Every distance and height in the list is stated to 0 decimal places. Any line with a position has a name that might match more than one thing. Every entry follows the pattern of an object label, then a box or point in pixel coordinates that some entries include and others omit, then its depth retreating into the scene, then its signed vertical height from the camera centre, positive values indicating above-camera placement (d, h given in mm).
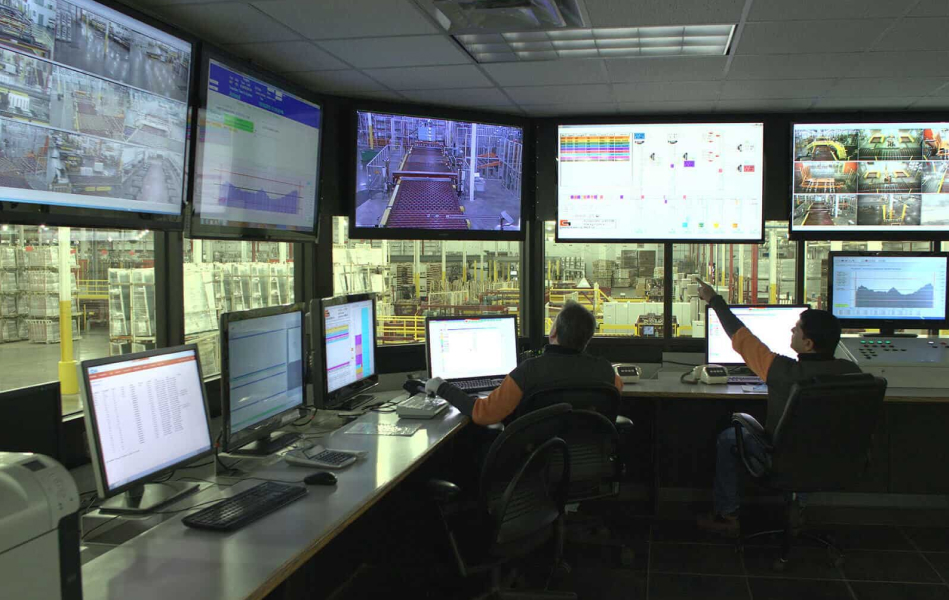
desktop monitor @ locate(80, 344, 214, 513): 1838 -408
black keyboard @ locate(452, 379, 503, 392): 3895 -596
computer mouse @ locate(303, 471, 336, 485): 2248 -635
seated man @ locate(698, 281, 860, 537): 3268 -397
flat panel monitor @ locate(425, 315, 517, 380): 3949 -395
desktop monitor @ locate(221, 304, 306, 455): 2383 -359
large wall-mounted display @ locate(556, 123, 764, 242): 4555 +593
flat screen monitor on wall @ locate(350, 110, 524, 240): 4180 +579
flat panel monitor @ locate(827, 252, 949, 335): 4211 -75
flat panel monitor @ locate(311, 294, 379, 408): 3102 -329
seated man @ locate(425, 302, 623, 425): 3021 -402
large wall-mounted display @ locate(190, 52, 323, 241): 2949 +531
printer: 1131 -417
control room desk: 1541 -663
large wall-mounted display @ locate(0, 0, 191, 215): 2105 +546
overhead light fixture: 3092 +1035
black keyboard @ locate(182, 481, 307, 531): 1897 -646
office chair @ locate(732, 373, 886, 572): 3055 -698
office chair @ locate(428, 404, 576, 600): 2371 -775
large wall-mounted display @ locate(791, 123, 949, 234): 4480 +619
